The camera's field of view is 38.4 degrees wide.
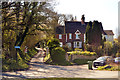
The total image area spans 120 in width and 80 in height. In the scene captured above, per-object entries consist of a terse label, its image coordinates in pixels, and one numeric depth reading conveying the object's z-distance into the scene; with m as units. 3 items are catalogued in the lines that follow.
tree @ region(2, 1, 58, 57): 14.57
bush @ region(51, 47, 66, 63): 20.09
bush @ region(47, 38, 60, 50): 20.59
